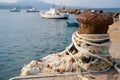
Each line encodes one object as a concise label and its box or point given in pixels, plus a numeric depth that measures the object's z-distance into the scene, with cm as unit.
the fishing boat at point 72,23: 1849
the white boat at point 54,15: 2593
